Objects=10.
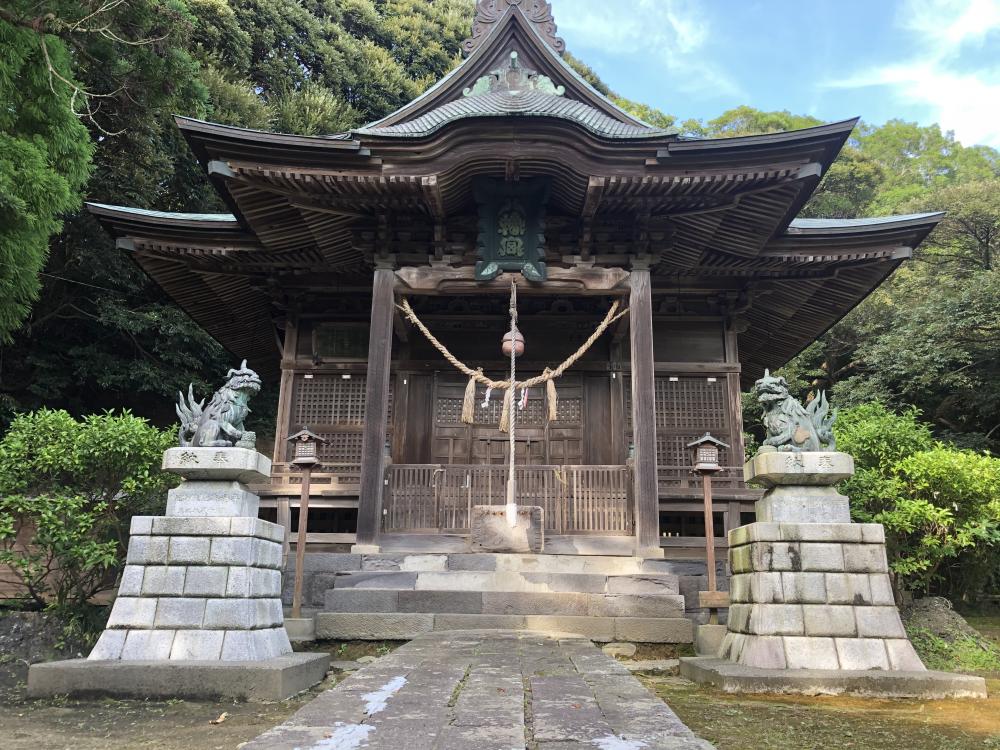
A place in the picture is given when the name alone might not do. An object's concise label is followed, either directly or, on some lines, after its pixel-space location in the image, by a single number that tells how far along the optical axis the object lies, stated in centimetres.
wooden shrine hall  900
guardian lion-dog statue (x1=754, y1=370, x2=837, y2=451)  624
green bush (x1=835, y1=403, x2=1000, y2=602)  898
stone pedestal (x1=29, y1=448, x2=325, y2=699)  550
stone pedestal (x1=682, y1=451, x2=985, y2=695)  548
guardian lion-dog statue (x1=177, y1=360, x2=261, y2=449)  621
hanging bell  991
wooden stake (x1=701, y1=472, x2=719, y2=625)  711
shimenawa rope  970
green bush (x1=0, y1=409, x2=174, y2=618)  762
